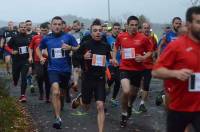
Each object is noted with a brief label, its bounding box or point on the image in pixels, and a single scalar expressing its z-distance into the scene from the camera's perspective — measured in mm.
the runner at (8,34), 22000
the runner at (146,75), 11846
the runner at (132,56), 11227
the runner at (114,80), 13945
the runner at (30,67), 15431
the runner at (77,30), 16823
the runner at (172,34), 12256
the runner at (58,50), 11141
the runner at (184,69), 6285
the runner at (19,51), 14906
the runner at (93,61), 10164
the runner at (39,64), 14427
